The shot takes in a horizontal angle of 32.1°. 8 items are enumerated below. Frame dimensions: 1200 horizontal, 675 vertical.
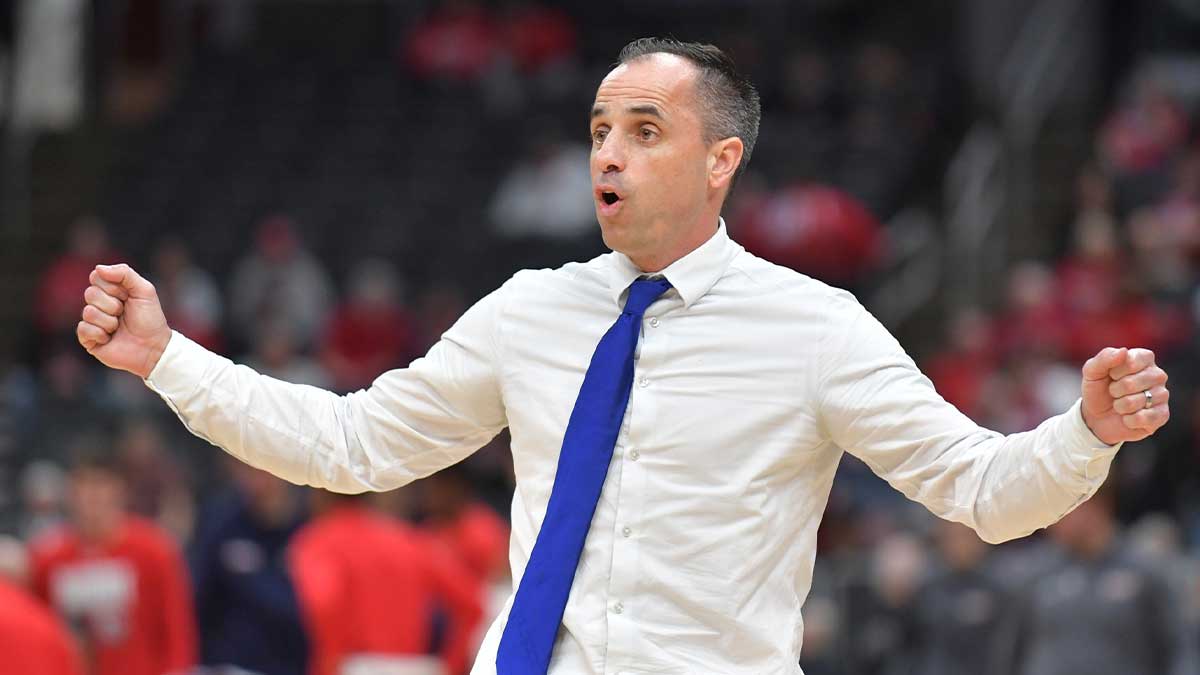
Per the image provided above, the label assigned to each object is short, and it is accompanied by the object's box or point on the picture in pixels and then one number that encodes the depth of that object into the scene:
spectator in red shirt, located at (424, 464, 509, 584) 10.71
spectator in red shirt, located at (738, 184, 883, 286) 15.44
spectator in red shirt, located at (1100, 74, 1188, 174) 15.34
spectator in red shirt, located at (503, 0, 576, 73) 20.62
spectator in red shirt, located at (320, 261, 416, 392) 16.19
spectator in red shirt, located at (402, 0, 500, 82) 20.48
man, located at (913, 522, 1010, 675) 11.38
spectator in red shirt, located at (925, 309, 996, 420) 13.82
